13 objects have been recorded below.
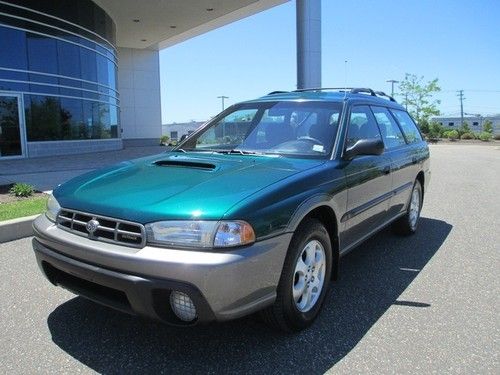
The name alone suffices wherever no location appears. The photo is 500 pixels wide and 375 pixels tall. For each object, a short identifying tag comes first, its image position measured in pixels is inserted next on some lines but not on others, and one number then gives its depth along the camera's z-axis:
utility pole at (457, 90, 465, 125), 97.47
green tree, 56.75
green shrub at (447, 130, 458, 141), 52.46
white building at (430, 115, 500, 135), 118.31
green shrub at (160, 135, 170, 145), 34.84
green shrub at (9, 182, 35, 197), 7.78
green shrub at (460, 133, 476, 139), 52.66
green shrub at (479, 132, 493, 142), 50.88
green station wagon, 2.57
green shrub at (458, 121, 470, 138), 54.01
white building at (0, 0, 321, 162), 16.44
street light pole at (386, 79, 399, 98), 61.56
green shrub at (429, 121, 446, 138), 54.47
